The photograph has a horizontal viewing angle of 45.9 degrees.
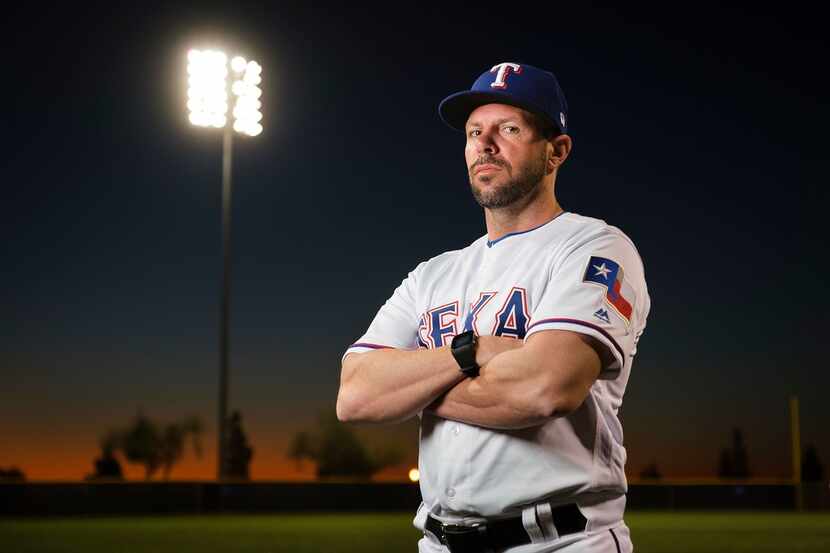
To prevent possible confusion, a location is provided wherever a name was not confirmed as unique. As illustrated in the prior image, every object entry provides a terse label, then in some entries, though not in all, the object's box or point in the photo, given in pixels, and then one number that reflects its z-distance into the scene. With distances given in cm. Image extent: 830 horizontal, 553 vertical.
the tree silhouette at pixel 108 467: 4581
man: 268
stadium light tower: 1783
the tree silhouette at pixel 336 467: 5003
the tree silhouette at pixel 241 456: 5512
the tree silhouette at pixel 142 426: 4891
